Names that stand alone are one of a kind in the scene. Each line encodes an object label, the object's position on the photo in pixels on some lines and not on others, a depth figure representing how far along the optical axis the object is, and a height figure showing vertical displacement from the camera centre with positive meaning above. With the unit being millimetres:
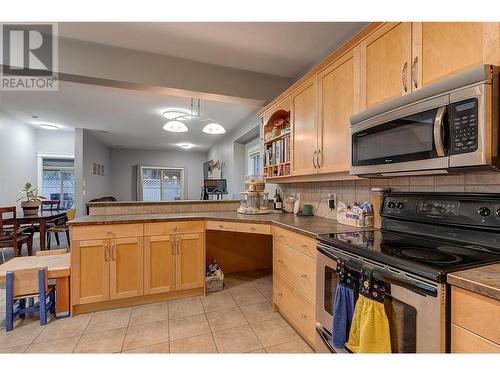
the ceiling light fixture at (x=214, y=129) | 3627 +870
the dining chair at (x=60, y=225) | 4015 -734
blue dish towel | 1256 -671
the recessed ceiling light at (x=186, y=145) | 7483 +1303
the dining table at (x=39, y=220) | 3729 -532
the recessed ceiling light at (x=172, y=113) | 4304 +1329
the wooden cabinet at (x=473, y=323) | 739 -440
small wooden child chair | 1945 -851
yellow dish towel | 1036 -620
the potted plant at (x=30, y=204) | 4129 -318
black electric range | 995 -281
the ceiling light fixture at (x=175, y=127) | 3805 +948
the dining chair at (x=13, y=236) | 3420 -745
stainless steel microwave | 995 +288
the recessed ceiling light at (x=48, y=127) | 5449 +1364
